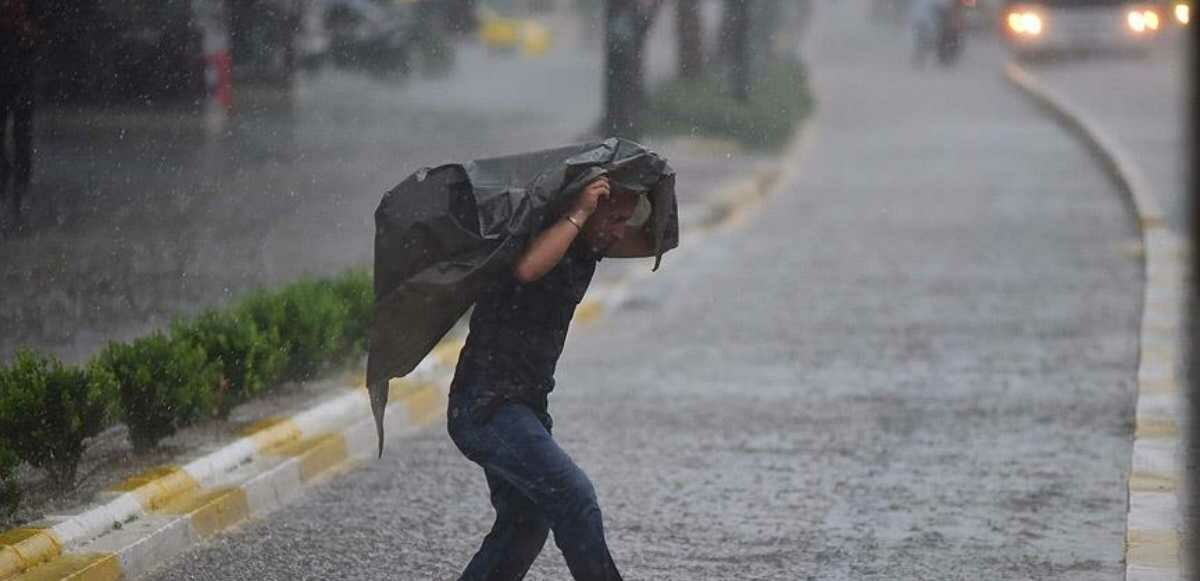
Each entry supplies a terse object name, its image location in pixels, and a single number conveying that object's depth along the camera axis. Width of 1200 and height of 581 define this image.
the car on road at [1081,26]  78.94
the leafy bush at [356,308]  21.00
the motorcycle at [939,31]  84.62
